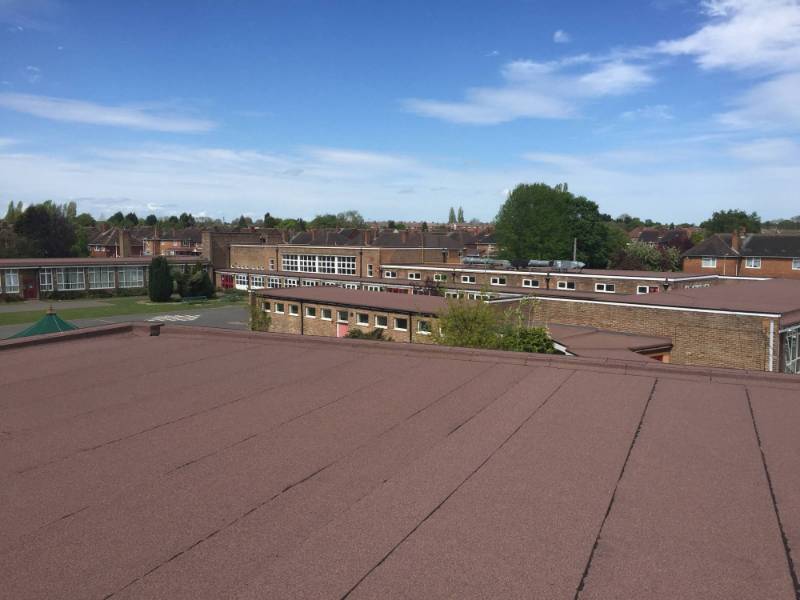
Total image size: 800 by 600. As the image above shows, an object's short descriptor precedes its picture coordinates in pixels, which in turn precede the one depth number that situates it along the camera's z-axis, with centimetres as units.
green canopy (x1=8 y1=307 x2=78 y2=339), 2419
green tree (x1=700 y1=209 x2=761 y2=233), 11604
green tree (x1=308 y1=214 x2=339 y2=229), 17638
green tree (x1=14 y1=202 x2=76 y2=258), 8088
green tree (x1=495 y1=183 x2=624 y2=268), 7062
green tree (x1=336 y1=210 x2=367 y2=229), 18539
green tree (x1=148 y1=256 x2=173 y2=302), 5850
